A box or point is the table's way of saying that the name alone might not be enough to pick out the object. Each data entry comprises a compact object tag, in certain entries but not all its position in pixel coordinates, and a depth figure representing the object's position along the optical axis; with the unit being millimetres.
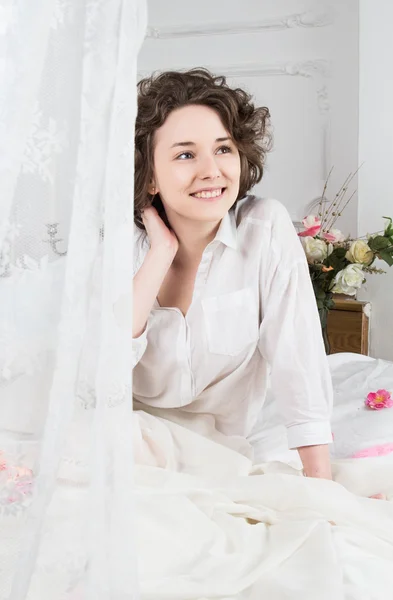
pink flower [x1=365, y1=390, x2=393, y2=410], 1923
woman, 1351
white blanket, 895
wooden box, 3096
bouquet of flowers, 2812
